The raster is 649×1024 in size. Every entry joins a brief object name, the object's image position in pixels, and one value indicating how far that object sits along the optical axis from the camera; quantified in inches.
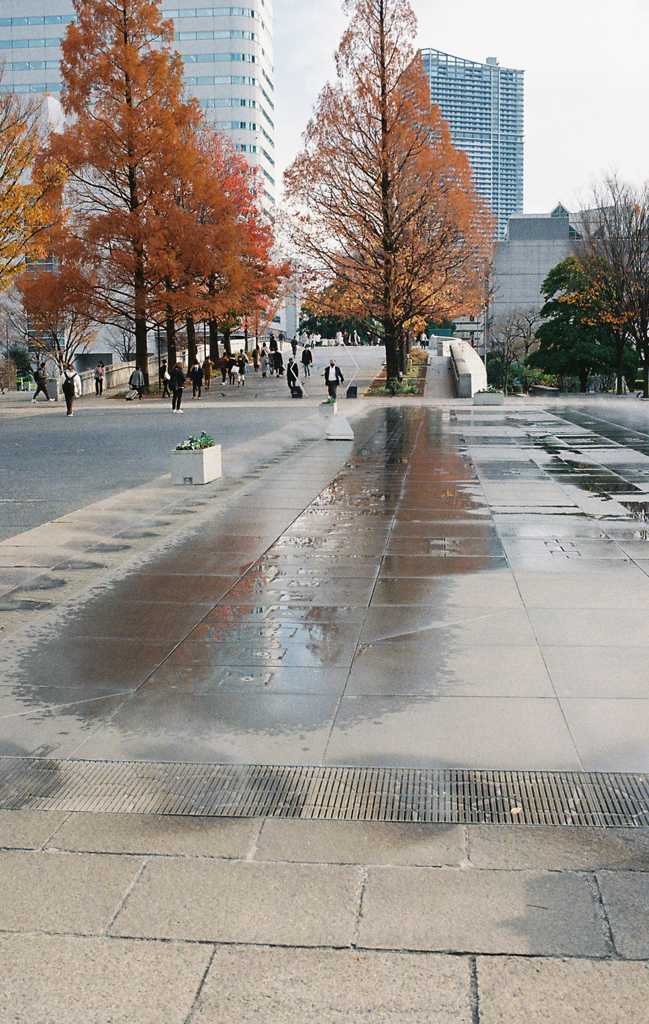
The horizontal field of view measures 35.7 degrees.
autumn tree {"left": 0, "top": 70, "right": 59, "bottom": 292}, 1251.8
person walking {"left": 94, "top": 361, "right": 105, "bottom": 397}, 1969.4
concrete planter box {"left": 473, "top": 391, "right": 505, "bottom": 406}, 1483.8
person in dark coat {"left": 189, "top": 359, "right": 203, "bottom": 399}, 1688.0
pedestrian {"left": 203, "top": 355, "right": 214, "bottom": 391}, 1987.0
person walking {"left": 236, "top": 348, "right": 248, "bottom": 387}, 2069.1
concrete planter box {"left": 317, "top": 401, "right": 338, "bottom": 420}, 1206.0
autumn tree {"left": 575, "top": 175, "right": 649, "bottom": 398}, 1818.4
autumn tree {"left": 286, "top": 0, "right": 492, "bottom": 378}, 1641.2
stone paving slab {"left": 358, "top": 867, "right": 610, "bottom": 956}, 129.8
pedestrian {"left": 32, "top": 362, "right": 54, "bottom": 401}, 1779.0
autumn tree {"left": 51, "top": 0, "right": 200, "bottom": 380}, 1706.4
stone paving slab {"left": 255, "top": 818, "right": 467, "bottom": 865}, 153.9
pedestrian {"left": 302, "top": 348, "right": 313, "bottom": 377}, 2156.1
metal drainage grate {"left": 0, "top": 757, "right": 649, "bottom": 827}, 169.6
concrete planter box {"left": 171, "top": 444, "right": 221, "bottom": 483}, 593.9
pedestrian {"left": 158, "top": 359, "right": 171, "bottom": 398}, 1802.4
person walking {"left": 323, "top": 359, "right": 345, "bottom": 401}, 1359.5
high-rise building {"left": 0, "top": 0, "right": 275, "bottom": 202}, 4916.3
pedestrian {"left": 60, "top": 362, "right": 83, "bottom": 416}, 1330.6
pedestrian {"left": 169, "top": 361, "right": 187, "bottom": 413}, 1291.8
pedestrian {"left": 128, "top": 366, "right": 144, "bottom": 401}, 1797.5
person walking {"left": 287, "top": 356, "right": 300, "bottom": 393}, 1668.3
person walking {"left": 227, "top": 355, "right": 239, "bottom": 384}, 2081.7
